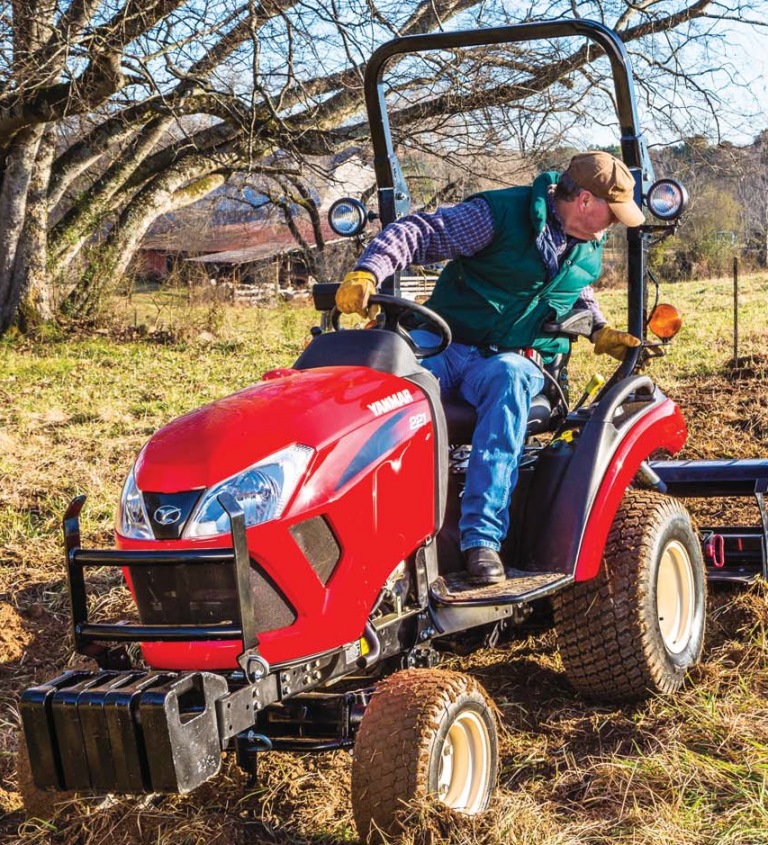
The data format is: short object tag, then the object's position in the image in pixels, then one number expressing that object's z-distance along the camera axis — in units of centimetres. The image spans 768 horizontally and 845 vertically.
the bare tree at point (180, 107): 952
